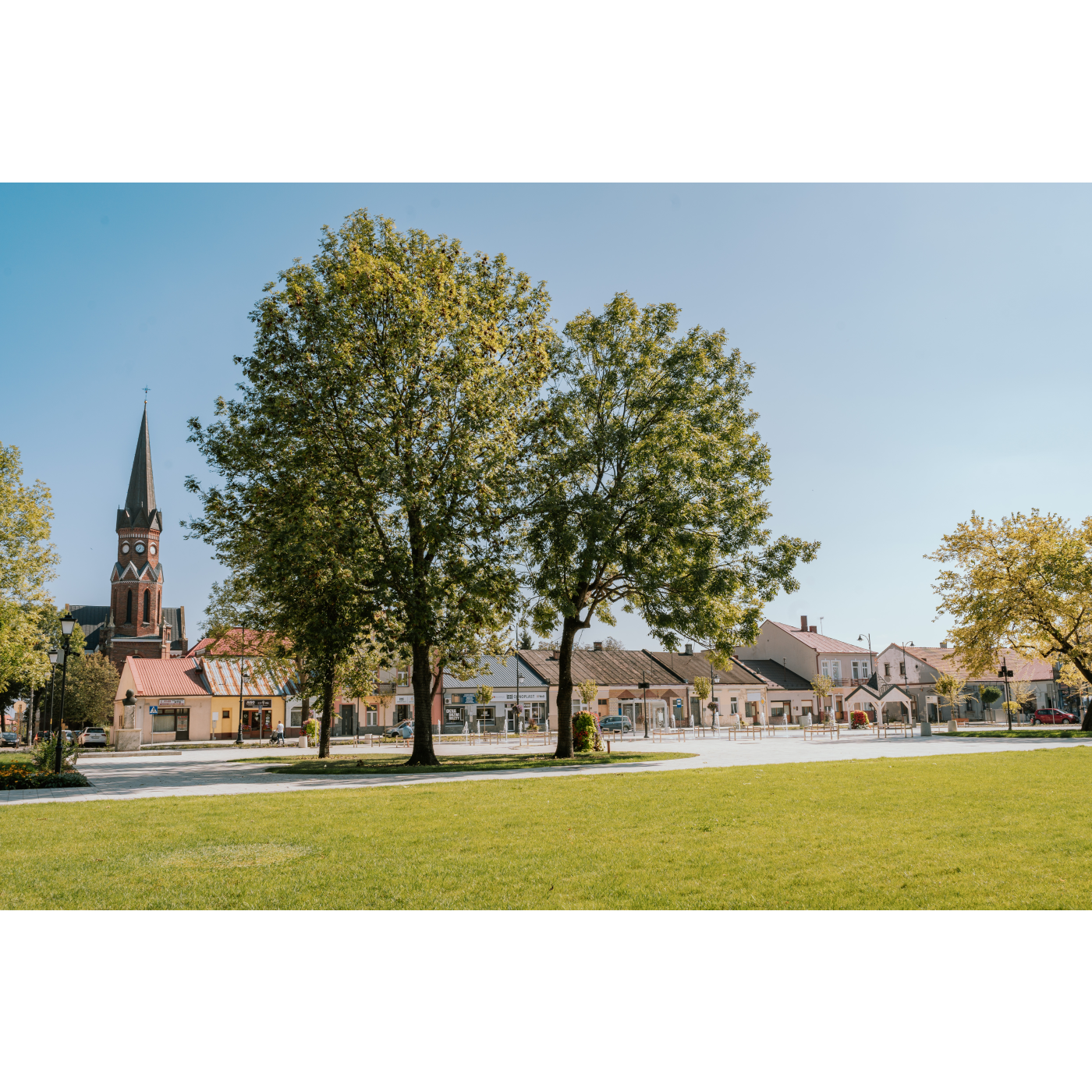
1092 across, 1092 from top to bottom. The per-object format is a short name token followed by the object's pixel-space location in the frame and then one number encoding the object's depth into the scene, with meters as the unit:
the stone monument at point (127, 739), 46.03
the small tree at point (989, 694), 70.69
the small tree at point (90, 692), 73.88
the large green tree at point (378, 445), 24.52
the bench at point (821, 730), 50.69
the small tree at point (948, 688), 57.89
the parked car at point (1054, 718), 60.06
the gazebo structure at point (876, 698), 50.41
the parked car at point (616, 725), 58.97
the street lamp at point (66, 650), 21.00
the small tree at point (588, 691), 57.81
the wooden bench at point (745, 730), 51.27
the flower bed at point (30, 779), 19.55
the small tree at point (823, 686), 69.62
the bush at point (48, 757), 21.67
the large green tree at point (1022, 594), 41.41
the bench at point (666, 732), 49.53
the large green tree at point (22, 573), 34.91
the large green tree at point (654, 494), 27.91
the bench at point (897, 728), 46.98
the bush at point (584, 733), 32.81
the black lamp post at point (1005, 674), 44.53
